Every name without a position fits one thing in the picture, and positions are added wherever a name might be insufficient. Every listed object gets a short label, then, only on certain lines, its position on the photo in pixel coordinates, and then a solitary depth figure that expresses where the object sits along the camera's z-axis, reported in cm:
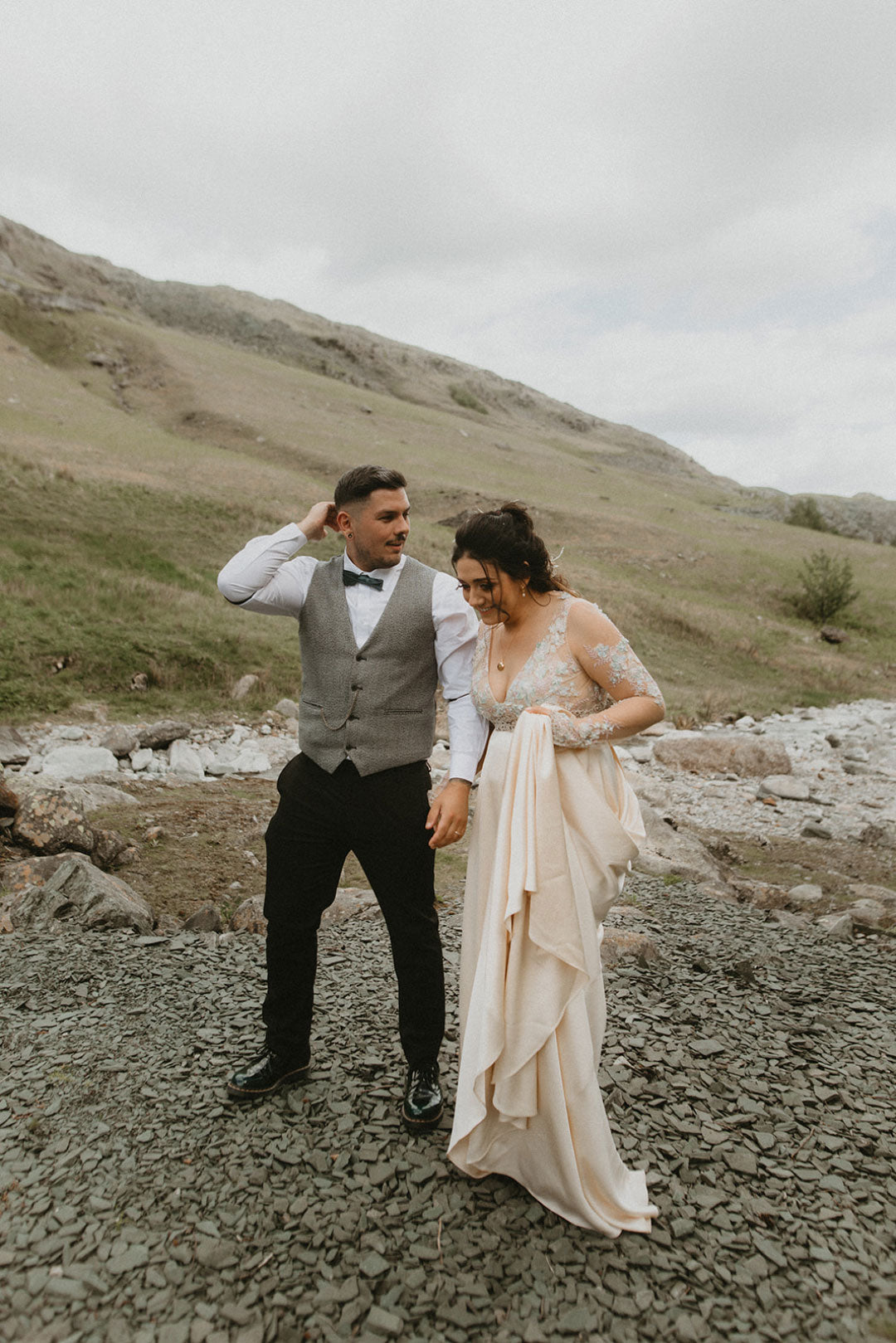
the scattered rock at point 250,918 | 617
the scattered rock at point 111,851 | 742
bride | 316
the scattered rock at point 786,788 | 1230
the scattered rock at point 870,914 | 696
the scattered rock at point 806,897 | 768
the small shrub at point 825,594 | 3058
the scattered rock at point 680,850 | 838
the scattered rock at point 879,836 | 1016
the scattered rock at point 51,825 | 726
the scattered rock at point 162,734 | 1196
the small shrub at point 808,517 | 5506
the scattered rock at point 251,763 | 1160
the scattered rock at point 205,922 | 620
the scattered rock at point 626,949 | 566
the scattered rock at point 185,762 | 1131
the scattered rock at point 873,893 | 777
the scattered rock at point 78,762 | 1065
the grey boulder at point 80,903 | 590
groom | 369
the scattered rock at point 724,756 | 1384
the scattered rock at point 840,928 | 651
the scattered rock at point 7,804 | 757
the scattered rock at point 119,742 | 1154
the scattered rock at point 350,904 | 654
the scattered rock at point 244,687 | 1446
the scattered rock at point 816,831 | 1045
